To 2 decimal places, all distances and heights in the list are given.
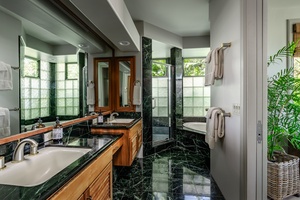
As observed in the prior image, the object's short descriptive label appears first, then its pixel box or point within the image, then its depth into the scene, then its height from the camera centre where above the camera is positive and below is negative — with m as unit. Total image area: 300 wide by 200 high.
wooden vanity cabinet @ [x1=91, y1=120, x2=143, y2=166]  2.50 -0.69
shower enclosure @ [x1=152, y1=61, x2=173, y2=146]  4.37 -0.02
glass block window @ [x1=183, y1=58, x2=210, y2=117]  4.98 +0.22
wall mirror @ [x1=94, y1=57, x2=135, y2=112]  3.36 +0.31
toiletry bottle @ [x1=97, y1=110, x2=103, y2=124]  2.74 -0.31
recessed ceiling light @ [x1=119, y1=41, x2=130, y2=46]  2.89 +0.93
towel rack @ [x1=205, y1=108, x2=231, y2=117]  1.99 -0.18
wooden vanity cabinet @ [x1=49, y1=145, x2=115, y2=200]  0.98 -0.57
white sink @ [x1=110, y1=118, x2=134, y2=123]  3.26 -0.40
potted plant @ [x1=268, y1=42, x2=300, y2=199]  2.10 -0.34
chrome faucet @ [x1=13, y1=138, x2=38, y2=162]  1.17 -0.35
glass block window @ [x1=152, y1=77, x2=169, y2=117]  4.40 +0.05
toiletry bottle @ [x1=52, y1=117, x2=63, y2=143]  1.70 -0.34
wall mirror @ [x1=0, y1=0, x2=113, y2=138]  1.36 +0.37
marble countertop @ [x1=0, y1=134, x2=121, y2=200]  0.78 -0.43
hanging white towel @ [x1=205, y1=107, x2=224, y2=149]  2.13 -0.34
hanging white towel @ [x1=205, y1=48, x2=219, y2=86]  2.15 +0.42
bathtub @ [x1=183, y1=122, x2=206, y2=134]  4.50 -0.68
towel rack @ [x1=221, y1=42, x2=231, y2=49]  1.97 +0.60
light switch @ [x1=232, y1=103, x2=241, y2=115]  1.76 -0.10
